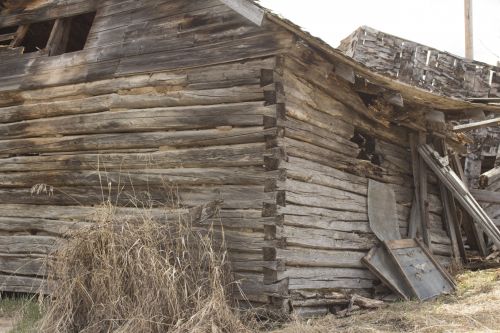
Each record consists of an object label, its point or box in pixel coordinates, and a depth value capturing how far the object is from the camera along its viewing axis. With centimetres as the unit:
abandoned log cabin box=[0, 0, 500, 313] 530
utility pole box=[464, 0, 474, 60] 1644
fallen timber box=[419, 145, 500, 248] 746
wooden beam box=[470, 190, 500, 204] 918
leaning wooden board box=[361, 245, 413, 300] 622
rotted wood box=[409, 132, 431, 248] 780
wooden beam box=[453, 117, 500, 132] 830
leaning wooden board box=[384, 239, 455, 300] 635
